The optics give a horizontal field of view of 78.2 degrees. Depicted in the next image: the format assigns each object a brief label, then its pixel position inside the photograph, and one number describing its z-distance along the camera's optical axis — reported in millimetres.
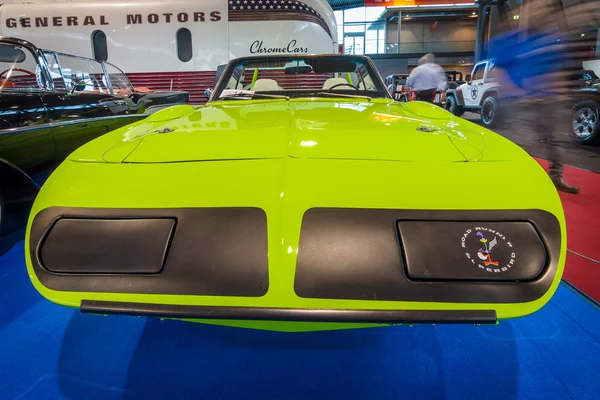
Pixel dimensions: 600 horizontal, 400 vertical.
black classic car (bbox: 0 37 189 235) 1970
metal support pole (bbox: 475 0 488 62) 9148
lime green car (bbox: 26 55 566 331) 896
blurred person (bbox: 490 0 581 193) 2594
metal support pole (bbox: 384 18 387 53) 25953
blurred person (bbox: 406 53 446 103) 7129
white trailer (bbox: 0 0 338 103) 6051
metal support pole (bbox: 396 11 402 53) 22566
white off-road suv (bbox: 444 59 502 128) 8008
